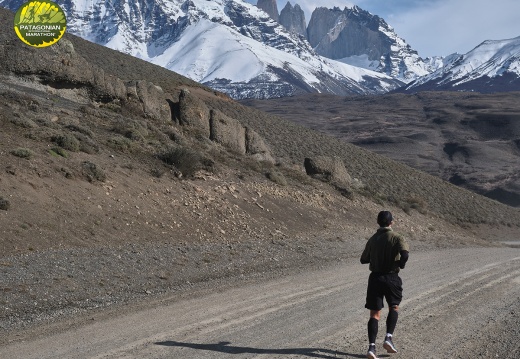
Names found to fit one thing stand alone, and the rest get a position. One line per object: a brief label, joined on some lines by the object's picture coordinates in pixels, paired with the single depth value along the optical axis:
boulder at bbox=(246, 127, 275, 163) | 32.78
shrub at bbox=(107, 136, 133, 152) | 21.98
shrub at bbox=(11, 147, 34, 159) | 16.69
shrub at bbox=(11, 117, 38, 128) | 19.62
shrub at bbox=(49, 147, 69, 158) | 18.32
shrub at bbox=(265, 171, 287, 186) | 27.14
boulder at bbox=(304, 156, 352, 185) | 33.53
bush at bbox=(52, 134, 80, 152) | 19.08
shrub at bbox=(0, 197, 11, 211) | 13.77
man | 7.95
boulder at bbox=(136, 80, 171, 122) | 30.09
